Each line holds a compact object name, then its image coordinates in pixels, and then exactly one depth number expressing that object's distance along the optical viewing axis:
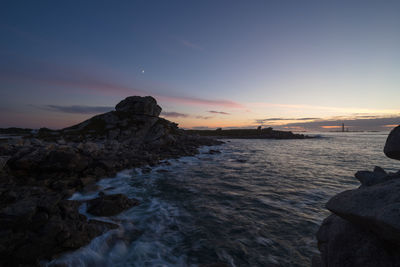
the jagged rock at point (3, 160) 12.15
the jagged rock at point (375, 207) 3.05
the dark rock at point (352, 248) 3.56
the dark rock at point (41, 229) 5.35
